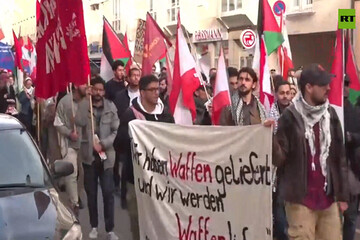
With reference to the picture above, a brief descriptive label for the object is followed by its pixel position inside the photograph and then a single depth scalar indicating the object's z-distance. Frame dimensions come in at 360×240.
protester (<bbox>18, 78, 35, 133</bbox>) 15.46
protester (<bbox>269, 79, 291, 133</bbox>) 8.80
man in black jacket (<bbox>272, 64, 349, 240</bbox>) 5.84
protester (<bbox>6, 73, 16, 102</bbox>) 15.60
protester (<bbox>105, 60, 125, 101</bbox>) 12.45
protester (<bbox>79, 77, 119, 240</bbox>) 9.00
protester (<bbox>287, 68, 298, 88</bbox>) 12.59
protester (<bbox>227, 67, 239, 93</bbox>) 10.38
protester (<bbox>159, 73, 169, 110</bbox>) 12.18
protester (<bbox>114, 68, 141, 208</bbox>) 10.92
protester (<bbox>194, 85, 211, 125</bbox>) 10.13
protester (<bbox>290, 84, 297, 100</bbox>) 9.12
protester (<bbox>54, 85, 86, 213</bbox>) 9.12
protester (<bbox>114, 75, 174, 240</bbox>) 7.30
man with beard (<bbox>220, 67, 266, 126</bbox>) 7.75
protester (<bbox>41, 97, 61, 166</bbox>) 9.77
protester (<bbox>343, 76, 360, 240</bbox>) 6.97
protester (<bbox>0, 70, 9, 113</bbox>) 14.98
